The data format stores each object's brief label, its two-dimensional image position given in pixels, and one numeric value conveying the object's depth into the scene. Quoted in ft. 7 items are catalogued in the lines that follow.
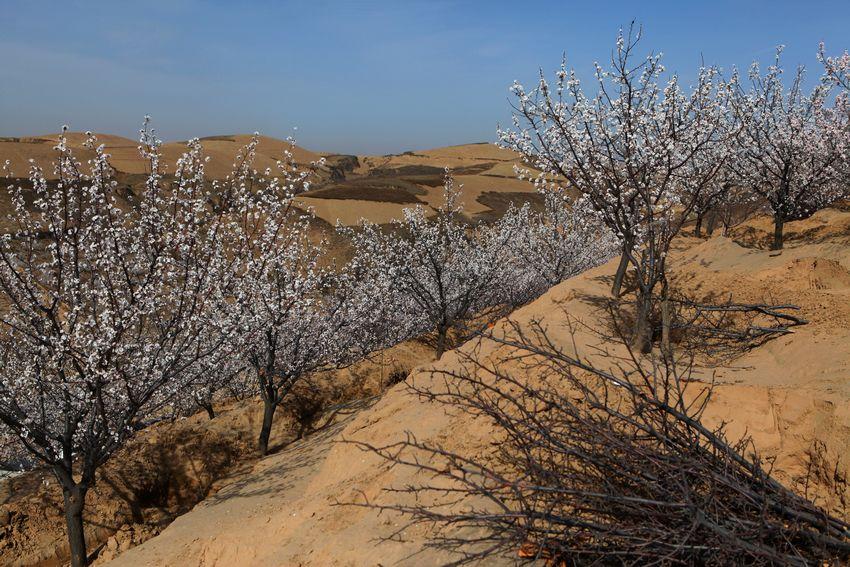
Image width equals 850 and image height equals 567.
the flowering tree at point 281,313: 37.24
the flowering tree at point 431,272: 60.03
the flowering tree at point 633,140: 30.32
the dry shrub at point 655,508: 10.82
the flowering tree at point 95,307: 27.04
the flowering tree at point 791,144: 57.31
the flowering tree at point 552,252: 78.18
